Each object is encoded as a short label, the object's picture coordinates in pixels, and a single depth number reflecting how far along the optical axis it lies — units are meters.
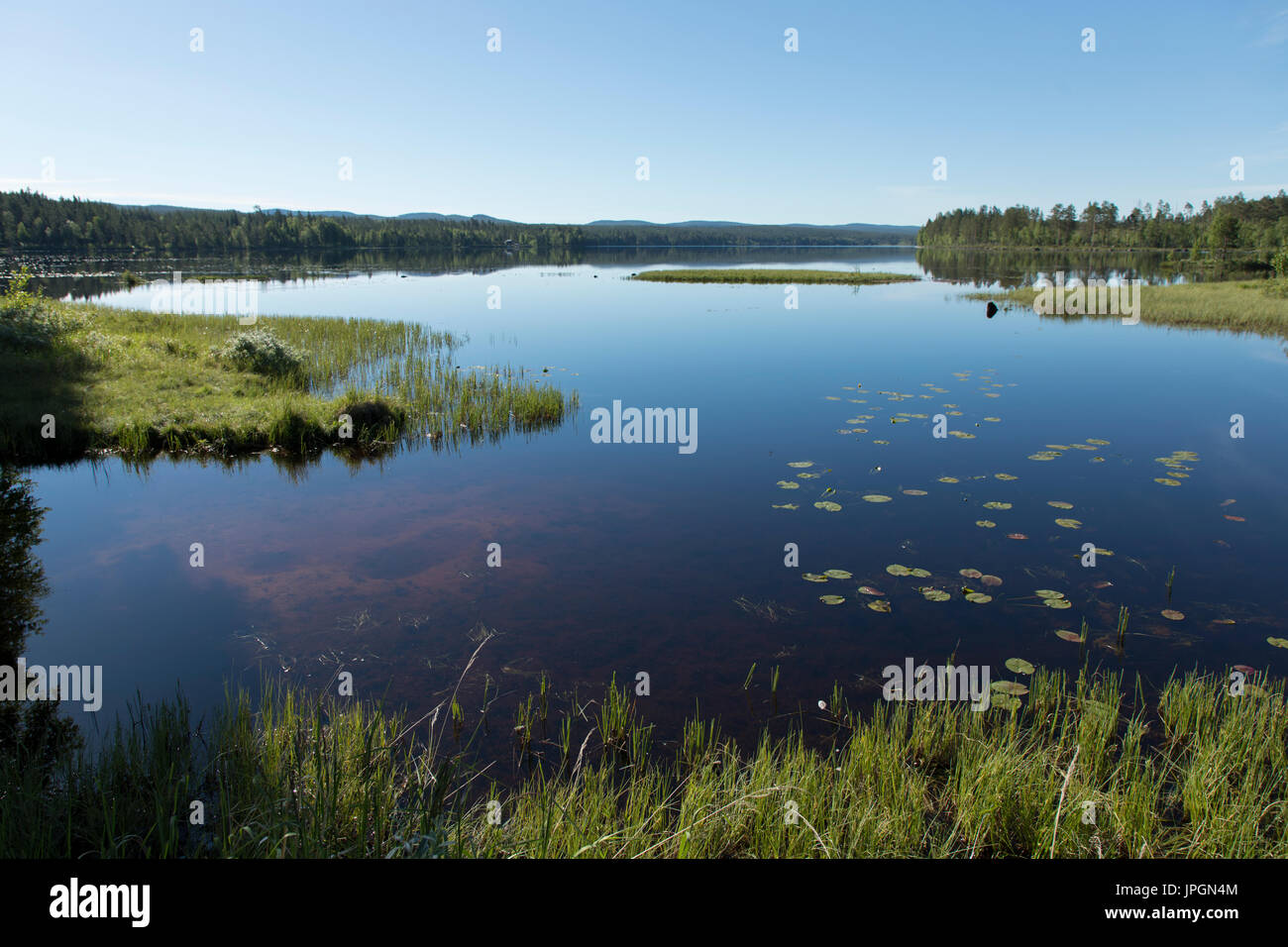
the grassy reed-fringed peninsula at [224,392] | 15.09
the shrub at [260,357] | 20.06
